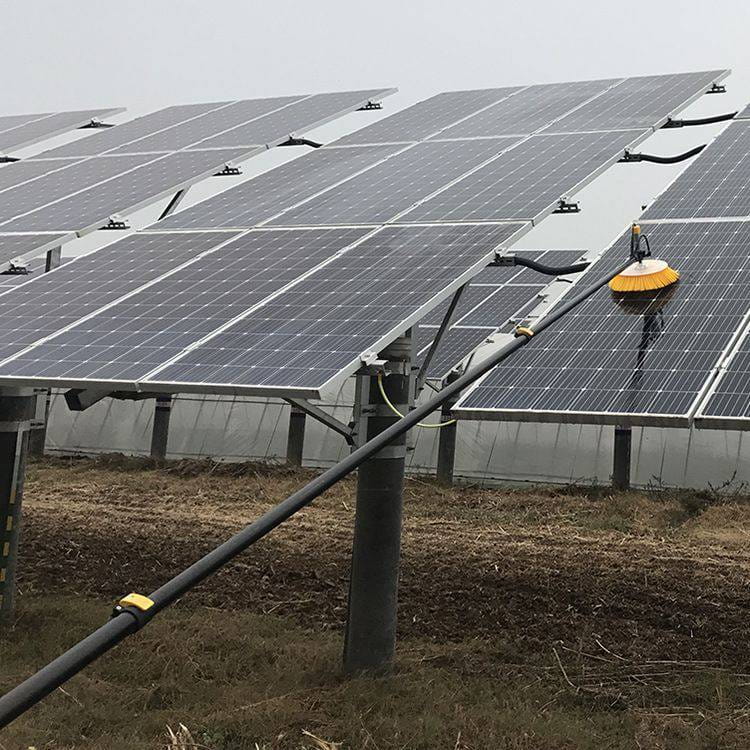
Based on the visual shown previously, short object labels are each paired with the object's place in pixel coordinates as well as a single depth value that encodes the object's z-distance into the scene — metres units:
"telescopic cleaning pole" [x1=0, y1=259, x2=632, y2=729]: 3.96
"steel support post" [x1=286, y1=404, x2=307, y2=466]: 31.12
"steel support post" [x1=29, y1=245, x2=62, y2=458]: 34.91
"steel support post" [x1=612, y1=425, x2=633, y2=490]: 26.39
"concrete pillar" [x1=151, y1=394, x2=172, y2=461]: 32.84
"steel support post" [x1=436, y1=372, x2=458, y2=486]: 28.39
